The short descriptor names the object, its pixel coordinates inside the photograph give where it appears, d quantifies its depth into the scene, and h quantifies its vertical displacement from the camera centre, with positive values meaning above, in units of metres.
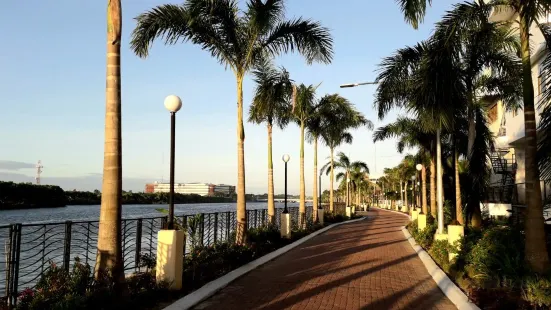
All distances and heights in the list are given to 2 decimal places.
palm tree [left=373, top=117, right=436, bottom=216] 24.17 +2.88
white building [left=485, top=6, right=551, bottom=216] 19.02 +1.79
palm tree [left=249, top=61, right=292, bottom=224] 16.16 +3.56
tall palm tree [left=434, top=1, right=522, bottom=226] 10.28 +3.61
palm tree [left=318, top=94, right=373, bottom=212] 26.27 +4.14
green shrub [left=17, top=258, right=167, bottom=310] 5.73 -1.29
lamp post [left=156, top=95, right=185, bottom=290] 7.88 -1.08
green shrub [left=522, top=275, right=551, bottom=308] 6.33 -1.40
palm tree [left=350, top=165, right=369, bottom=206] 56.85 +1.38
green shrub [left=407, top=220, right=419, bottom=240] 19.91 -1.85
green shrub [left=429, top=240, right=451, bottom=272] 11.27 -1.67
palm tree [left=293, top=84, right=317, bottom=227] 23.39 +3.97
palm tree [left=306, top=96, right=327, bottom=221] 26.80 +3.33
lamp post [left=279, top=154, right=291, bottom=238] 17.52 -1.27
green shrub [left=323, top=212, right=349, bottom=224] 31.31 -1.92
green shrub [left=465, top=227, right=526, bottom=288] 7.56 -1.24
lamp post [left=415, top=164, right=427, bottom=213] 29.56 -0.55
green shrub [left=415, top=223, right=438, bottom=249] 16.10 -1.72
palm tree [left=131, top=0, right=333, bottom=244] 12.42 +4.36
